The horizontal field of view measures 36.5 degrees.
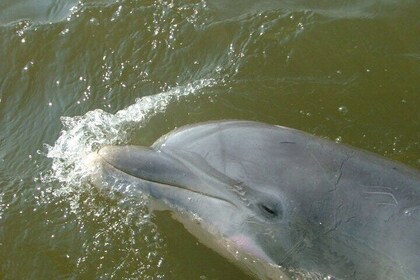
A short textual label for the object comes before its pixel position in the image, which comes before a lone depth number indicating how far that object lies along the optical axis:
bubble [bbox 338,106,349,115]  8.48
